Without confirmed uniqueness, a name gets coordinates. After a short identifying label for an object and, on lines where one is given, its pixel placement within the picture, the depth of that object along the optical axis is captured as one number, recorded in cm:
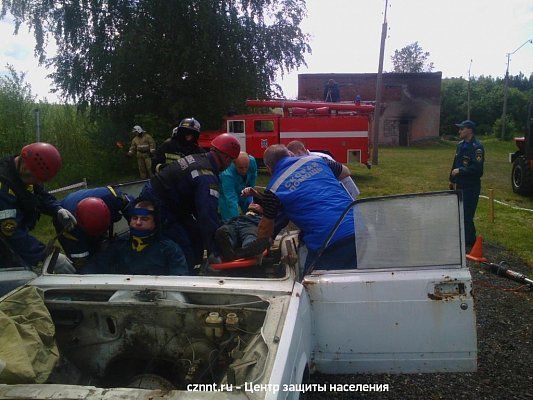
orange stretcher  300
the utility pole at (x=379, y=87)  1752
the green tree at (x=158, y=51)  1453
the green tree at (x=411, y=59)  6291
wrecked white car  242
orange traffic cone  616
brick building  3469
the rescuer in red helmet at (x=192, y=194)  342
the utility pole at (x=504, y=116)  3050
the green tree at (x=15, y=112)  1216
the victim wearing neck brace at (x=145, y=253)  318
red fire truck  1415
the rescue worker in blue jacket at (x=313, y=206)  300
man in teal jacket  520
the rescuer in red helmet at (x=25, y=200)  312
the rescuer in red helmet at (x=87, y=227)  329
